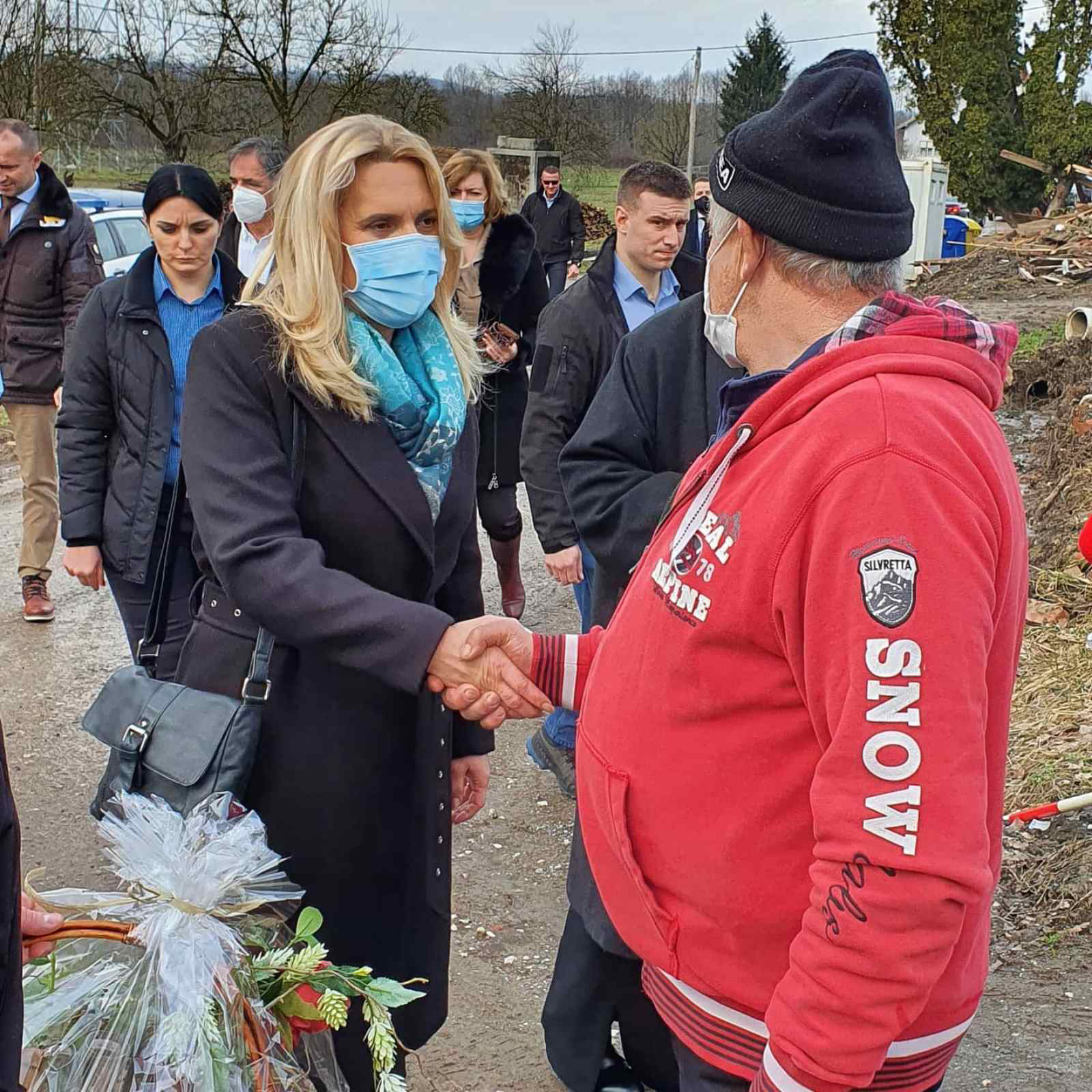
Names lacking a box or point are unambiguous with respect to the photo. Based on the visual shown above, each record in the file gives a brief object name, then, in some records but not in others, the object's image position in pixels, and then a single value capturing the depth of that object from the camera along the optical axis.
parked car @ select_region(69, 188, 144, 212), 14.26
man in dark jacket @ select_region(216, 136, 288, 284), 5.57
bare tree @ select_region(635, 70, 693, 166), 42.03
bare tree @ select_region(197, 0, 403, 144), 29.30
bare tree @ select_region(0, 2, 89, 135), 20.98
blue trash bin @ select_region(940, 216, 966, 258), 24.69
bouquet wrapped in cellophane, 1.79
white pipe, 10.91
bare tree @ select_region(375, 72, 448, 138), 30.17
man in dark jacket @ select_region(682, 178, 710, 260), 9.70
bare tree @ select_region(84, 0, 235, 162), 28.08
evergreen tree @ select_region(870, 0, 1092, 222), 24.33
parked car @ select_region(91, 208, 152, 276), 12.09
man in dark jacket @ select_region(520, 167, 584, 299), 15.59
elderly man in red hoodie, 1.33
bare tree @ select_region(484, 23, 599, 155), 36.69
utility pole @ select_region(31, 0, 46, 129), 21.11
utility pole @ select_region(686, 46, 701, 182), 37.69
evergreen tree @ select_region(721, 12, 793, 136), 44.41
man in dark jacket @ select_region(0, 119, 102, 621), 6.19
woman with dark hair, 4.02
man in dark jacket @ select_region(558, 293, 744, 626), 3.06
